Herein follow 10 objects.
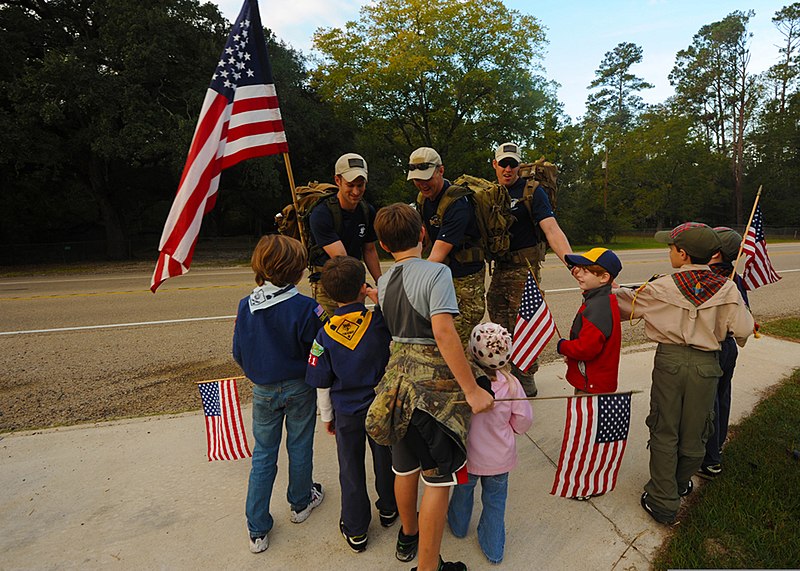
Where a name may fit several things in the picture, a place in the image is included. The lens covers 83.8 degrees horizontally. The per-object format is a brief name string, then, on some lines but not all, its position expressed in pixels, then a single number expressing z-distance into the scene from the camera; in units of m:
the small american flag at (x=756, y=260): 3.41
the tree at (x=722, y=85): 41.47
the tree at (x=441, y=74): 21.42
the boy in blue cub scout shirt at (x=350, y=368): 2.25
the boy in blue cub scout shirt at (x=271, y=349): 2.38
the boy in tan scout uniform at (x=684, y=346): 2.40
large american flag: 2.95
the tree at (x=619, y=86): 53.03
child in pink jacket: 2.18
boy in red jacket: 2.58
